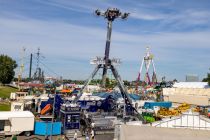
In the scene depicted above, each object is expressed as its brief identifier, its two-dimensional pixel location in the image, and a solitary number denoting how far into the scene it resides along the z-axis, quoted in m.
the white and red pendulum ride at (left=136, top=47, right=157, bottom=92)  141.94
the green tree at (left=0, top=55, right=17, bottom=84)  97.75
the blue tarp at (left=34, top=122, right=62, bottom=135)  32.75
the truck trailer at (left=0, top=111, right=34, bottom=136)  32.06
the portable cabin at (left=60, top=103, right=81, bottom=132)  34.06
